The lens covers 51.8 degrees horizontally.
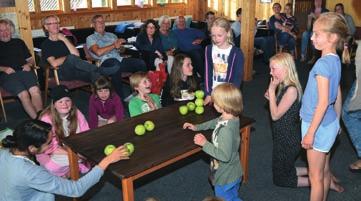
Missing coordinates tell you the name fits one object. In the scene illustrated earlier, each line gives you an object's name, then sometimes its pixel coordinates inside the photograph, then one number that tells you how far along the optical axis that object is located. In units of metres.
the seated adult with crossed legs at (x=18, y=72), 4.69
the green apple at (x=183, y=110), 3.15
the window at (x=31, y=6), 8.31
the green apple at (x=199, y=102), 3.28
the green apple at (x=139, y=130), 2.75
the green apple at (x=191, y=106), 3.24
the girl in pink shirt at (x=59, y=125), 3.10
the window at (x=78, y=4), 8.95
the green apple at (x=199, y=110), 3.18
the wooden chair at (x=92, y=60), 5.53
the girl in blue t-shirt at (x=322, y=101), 2.24
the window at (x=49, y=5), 8.51
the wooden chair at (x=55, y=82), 5.05
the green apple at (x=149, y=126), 2.82
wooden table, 2.29
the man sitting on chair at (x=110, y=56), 5.37
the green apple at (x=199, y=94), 3.46
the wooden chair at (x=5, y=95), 4.70
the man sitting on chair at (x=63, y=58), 5.05
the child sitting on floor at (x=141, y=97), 3.65
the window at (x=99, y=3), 9.38
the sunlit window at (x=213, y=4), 11.36
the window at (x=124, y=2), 9.83
